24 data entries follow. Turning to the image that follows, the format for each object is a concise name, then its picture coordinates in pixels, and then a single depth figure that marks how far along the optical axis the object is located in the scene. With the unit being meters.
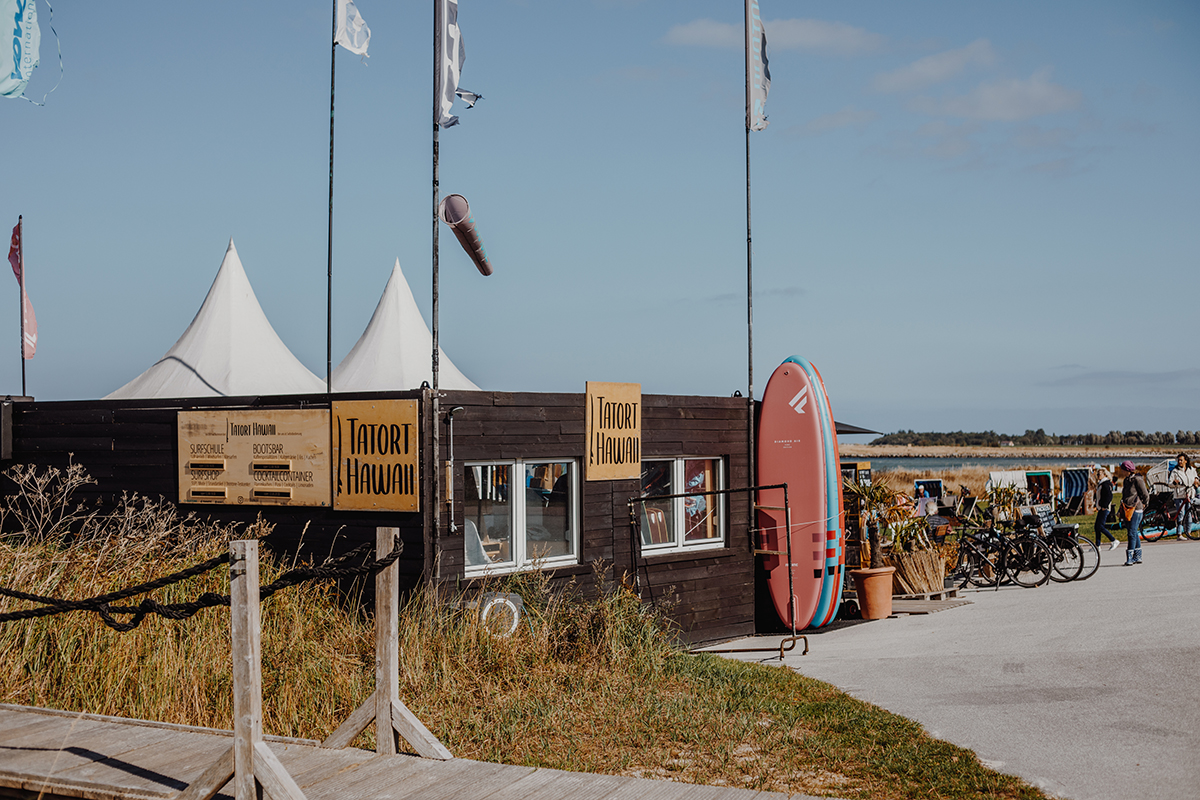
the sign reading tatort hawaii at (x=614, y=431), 10.80
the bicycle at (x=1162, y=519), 20.97
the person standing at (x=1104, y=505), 19.53
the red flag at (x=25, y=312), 19.27
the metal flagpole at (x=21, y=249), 20.31
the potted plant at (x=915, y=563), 14.05
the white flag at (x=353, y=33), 13.77
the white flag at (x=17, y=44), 9.75
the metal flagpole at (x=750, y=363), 12.65
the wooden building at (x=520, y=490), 9.52
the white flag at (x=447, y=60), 9.75
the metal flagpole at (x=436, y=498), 9.25
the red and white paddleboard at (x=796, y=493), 12.48
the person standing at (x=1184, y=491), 20.83
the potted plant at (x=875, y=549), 13.10
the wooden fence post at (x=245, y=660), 4.30
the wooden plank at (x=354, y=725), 5.41
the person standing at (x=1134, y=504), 16.52
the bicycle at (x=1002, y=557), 14.76
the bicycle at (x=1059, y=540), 14.90
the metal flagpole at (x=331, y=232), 17.00
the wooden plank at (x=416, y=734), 5.31
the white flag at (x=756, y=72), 13.38
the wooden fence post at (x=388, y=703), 5.32
